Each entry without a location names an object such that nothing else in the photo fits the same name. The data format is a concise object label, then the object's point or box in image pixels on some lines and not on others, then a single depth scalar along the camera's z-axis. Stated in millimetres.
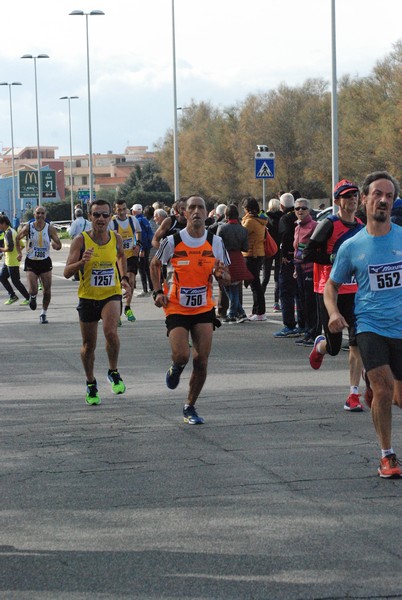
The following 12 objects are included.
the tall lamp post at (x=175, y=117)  47038
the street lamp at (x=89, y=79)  57625
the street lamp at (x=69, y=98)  103588
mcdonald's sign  97375
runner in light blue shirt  7512
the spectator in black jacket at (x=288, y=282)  16750
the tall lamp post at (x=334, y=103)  33250
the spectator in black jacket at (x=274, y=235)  20438
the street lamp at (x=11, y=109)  96250
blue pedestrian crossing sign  27891
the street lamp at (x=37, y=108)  80438
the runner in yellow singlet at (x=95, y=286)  11078
